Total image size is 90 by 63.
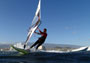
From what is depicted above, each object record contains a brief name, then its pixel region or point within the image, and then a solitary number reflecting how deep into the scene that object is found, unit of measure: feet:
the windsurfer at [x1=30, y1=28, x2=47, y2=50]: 39.75
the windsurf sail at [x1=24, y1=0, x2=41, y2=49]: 41.53
